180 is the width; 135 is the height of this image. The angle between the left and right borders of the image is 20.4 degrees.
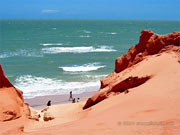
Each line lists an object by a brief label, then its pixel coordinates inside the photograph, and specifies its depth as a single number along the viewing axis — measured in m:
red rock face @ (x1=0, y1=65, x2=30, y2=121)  15.14
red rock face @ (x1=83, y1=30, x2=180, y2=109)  19.37
